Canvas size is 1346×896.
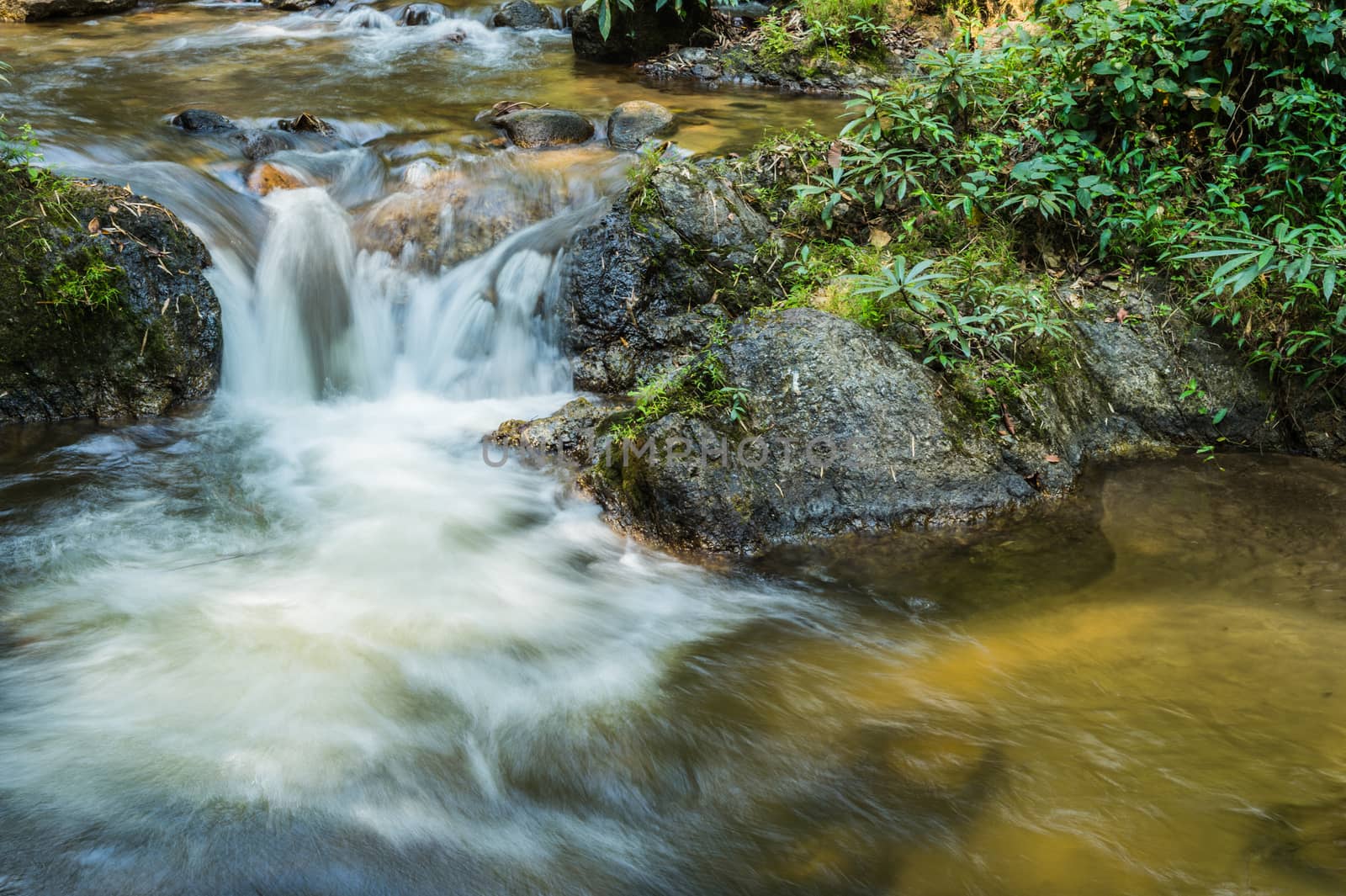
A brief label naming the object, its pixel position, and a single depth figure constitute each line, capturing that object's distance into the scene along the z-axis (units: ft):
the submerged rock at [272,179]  21.18
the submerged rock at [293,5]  38.37
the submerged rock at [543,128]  23.27
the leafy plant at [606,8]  25.90
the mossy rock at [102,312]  15.67
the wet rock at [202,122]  22.82
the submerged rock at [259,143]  22.21
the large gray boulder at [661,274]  17.61
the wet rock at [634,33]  31.53
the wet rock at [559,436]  15.53
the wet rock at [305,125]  23.62
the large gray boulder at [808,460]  13.47
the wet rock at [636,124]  23.93
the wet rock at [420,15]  36.22
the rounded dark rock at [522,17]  36.09
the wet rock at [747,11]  34.55
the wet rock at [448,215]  20.18
